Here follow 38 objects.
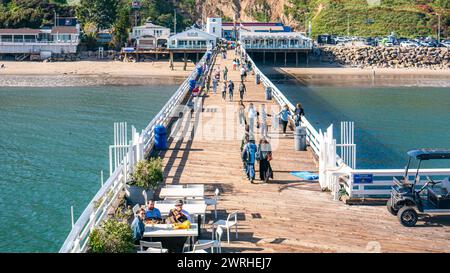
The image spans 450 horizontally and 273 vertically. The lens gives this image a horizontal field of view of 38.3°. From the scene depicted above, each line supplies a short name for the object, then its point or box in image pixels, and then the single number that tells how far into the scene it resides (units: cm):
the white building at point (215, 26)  10550
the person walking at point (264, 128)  2139
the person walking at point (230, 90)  3166
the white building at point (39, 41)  8675
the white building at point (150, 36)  9279
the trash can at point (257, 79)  4166
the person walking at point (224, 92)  3231
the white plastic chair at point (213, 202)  1277
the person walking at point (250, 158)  1567
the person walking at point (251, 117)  2276
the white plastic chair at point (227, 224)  1143
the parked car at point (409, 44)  9319
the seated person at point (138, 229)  1062
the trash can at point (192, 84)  3622
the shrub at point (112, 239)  981
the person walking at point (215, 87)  3559
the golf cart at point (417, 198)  1218
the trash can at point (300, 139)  1983
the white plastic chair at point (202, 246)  1009
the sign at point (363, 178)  1370
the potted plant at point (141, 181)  1357
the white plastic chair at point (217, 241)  1039
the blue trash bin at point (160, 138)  1972
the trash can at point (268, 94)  3269
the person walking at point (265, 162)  1584
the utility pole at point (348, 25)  11025
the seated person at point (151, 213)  1150
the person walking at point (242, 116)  2498
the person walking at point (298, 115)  2267
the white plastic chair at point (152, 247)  1015
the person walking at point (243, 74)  4016
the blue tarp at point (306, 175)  1614
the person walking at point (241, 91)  3120
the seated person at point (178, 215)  1126
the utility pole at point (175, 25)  11234
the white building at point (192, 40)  8696
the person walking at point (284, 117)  2305
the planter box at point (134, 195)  1362
